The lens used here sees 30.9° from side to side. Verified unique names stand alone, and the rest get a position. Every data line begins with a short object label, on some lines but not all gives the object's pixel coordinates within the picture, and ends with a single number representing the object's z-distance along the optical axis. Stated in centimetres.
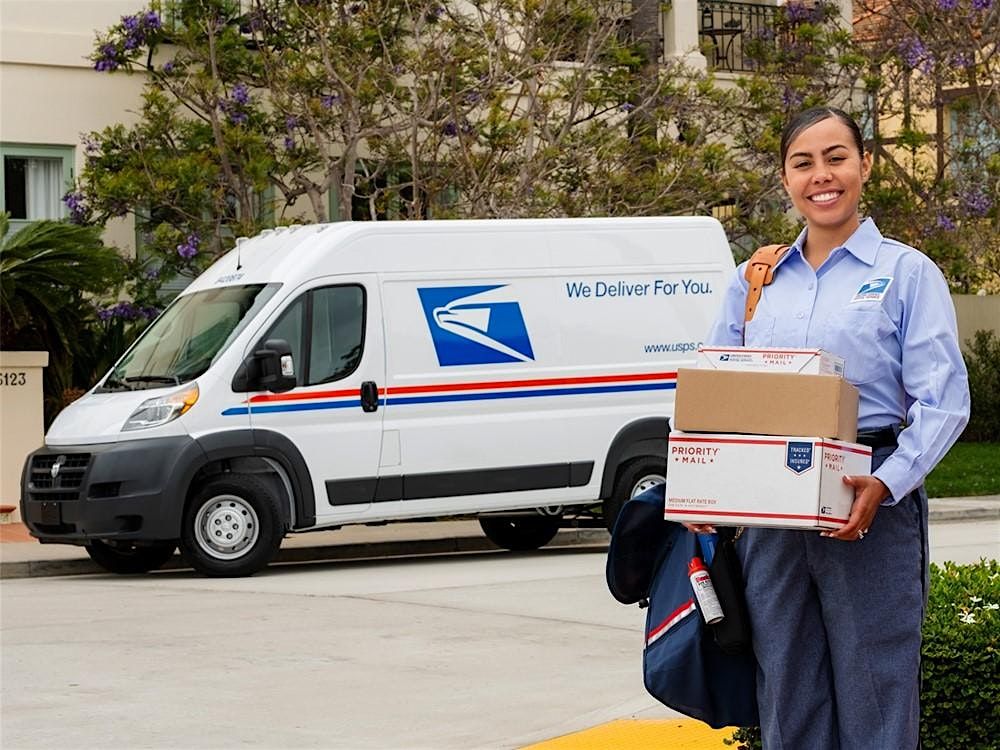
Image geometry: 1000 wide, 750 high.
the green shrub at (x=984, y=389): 2958
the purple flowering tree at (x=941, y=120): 2506
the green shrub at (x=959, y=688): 577
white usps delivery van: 1414
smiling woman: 410
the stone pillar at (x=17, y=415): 1916
